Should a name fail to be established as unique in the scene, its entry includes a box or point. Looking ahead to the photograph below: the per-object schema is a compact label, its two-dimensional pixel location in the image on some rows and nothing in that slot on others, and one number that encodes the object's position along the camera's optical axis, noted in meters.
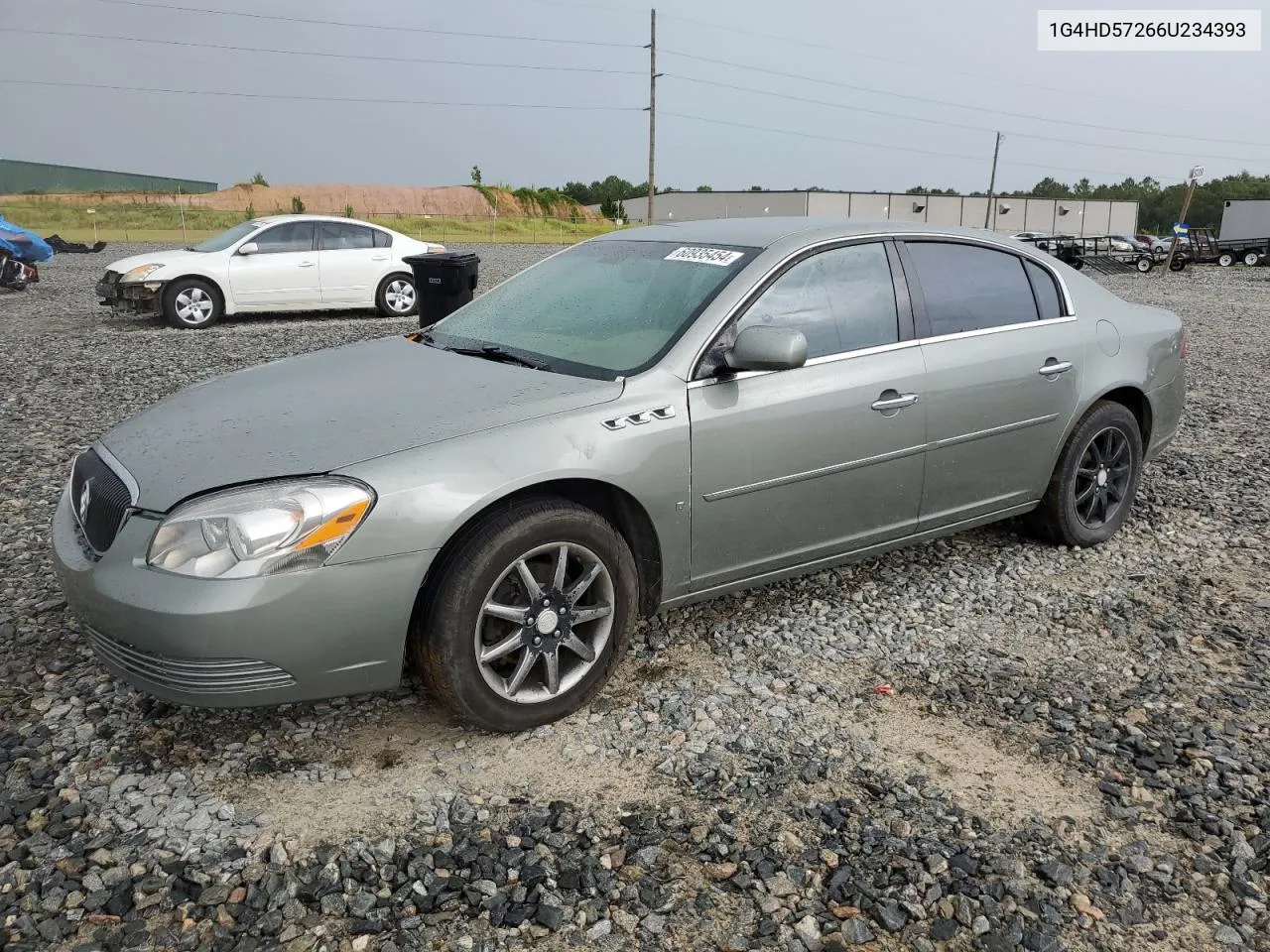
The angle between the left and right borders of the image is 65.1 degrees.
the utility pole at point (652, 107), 45.84
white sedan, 12.56
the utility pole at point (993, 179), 66.26
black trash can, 9.42
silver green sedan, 2.80
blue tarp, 16.27
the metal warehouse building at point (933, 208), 78.06
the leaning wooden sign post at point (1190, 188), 23.86
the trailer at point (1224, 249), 32.97
